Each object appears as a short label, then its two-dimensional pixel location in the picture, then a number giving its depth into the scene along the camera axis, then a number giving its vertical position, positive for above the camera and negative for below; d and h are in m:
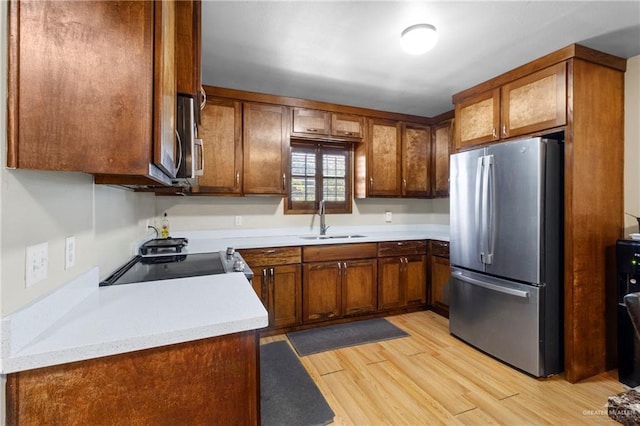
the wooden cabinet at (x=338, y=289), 2.99 -0.76
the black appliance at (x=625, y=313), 2.01 -0.67
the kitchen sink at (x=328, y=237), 3.36 -0.26
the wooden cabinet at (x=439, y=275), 3.23 -0.66
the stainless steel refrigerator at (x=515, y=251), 2.13 -0.27
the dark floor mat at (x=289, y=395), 1.75 -1.17
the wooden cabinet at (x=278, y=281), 2.80 -0.63
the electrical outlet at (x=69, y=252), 1.07 -0.14
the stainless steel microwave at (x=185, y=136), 1.32 +0.34
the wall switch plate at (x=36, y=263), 0.84 -0.14
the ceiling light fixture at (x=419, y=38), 1.87 +1.10
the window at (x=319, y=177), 3.53 +0.44
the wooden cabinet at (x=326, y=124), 3.18 +0.97
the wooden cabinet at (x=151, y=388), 0.77 -0.48
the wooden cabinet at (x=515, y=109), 2.14 +0.84
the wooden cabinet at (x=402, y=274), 3.28 -0.65
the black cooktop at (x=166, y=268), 1.56 -0.32
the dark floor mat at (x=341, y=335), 2.64 -1.13
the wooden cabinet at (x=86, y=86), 0.76 +0.34
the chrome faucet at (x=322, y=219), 3.52 -0.05
